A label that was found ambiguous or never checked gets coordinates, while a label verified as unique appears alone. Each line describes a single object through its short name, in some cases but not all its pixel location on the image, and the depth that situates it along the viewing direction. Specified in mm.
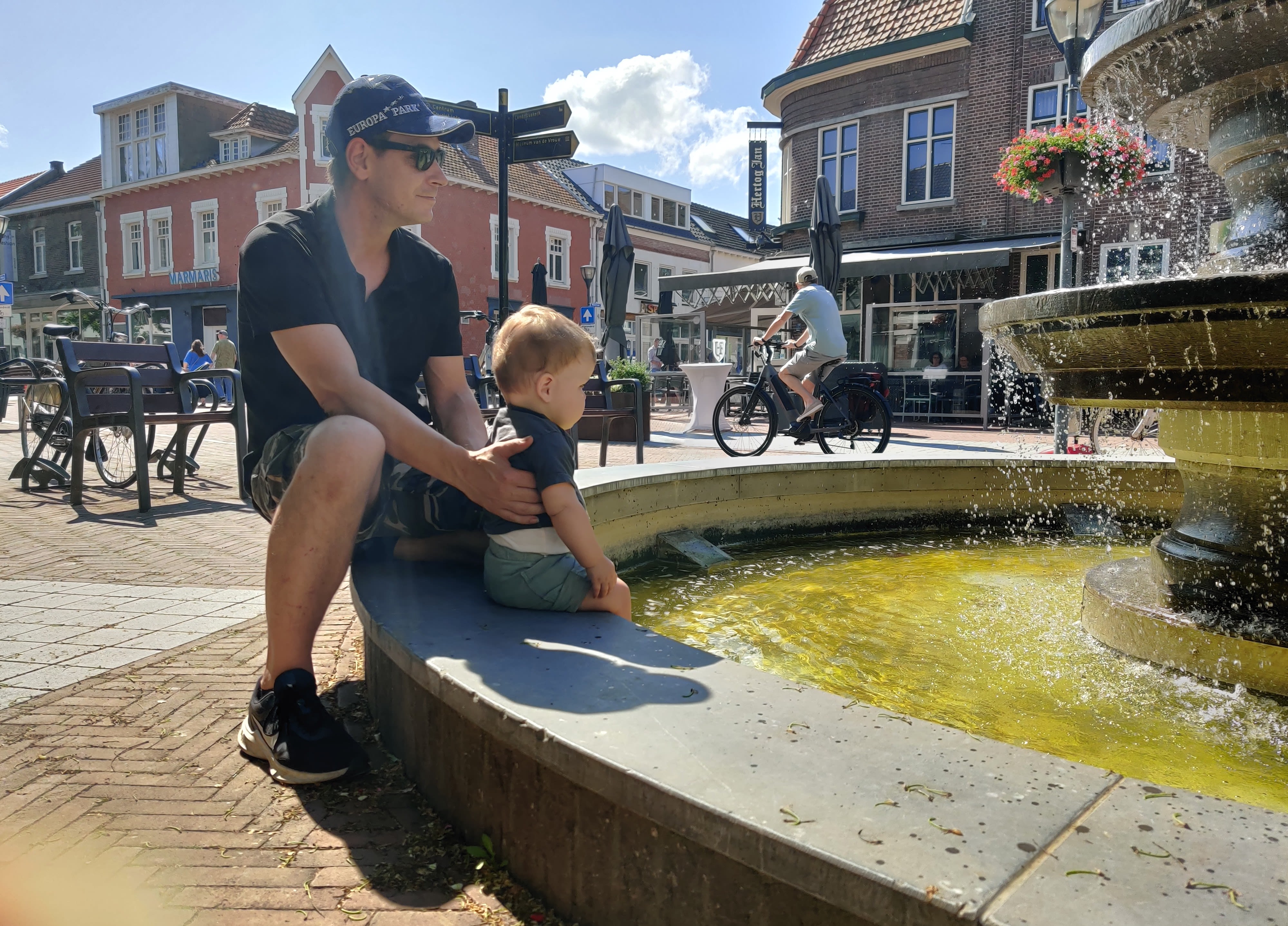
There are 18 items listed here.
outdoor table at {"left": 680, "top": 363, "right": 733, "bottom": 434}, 13930
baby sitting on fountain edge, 2158
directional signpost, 7984
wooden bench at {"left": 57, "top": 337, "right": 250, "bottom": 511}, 6000
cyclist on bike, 8969
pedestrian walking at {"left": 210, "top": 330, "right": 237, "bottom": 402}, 19188
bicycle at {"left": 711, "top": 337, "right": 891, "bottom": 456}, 9688
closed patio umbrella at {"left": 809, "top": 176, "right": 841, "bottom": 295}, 14977
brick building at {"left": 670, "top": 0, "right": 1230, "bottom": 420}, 17641
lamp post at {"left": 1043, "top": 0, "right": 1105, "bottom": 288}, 8508
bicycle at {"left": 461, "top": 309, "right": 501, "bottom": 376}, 13195
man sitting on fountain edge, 2021
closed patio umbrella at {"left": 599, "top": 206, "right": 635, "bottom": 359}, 16031
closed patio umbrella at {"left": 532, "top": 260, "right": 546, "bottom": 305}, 17141
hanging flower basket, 9711
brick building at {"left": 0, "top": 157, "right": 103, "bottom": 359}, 34625
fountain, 1061
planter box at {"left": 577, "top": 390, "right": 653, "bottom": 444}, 12078
